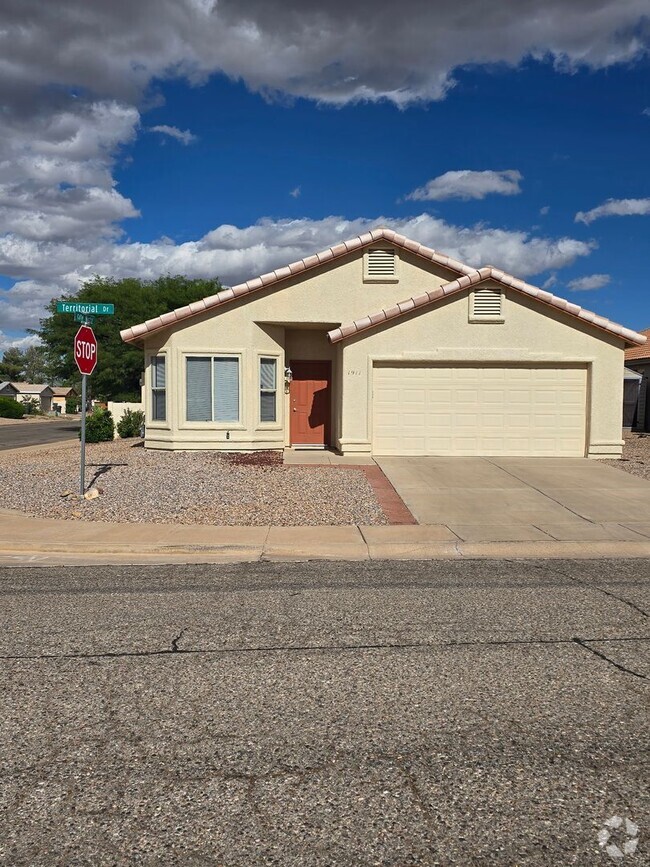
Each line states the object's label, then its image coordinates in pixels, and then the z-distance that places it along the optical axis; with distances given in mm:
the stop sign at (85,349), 11352
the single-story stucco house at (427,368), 17031
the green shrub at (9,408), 64125
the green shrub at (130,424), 26938
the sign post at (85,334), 11403
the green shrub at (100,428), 24453
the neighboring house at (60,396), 106000
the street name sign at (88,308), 11492
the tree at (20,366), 126819
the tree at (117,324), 37750
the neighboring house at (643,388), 27172
